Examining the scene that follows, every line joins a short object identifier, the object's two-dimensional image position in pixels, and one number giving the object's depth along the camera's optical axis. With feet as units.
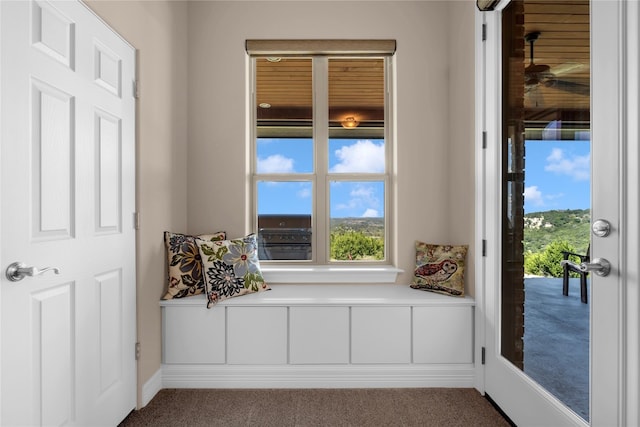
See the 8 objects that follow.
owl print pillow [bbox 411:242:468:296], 8.11
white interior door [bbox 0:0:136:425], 4.19
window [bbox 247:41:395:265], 9.82
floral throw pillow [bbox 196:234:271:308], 7.86
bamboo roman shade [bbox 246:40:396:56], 9.29
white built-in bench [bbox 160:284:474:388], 7.73
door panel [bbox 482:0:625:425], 4.09
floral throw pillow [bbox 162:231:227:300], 7.96
